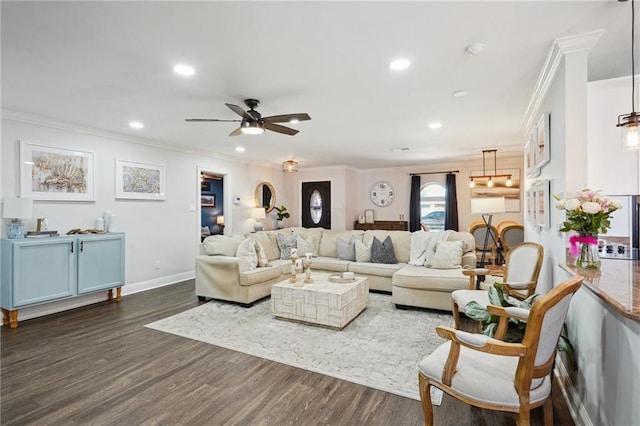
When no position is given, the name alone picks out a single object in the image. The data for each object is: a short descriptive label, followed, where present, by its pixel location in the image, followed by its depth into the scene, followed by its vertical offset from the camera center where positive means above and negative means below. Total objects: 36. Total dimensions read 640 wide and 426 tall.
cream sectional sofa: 3.96 -0.81
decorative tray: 3.90 -0.81
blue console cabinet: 3.53 -0.66
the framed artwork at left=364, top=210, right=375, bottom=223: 8.73 -0.06
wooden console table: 8.24 -0.30
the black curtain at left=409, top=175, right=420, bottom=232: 8.12 +0.25
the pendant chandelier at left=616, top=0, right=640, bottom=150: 1.87 +0.49
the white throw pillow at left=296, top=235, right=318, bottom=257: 5.68 -0.58
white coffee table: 3.38 -0.98
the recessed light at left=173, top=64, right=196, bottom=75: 2.55 +1.19
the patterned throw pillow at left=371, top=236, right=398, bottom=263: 5.04 -0.61
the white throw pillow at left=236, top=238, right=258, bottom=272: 4.27 -0.58
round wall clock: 8.54 +0.55
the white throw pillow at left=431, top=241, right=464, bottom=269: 4.36 -0.58
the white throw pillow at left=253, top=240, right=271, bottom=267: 4.69 -0.62
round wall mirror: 7.88 +0.47
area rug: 2.50 -1.24
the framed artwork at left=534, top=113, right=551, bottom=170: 2.72 +0.67
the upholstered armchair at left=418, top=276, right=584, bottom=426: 1.42 -0.78
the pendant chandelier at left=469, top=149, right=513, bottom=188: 6.95 +0.81
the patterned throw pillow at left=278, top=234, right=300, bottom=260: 5.60 -0.55
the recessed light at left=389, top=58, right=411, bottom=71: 2.46 +1.19
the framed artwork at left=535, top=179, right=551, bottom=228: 2.70 +0.10
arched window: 8.17 +0.20
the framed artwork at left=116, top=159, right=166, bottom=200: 4.88 +0.54
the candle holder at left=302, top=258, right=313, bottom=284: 3.91 -0.68
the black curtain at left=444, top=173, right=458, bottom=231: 7.68 +0.21
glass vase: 2.00 -0.27
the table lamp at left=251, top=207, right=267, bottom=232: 7.22 -0.02
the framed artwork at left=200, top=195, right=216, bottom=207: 9.11 +0.39
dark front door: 8.69 +0.27
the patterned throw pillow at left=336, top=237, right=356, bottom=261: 5.39 -0.61
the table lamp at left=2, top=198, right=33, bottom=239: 3.55 +0.03
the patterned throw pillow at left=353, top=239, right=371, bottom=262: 5.19 -0.63
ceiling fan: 3.15 +0.96
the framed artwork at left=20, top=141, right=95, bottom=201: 3.87 +0.54
